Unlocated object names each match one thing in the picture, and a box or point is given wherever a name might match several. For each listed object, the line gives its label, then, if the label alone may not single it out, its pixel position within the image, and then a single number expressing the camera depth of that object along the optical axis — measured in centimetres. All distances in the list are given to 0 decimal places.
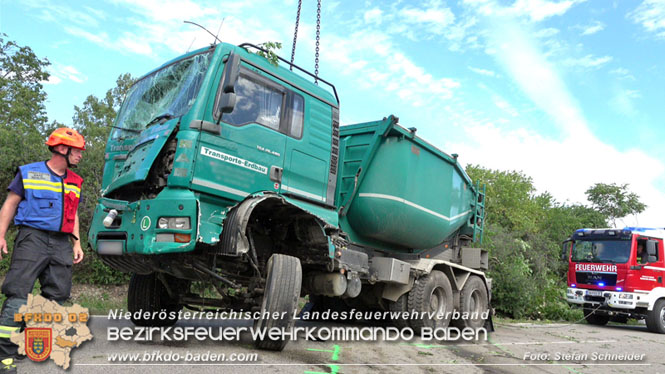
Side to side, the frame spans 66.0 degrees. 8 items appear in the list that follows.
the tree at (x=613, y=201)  3950
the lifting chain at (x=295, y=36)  822
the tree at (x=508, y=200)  3144
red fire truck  1359
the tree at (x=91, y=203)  1197
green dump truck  503
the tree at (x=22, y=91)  1891
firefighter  372
